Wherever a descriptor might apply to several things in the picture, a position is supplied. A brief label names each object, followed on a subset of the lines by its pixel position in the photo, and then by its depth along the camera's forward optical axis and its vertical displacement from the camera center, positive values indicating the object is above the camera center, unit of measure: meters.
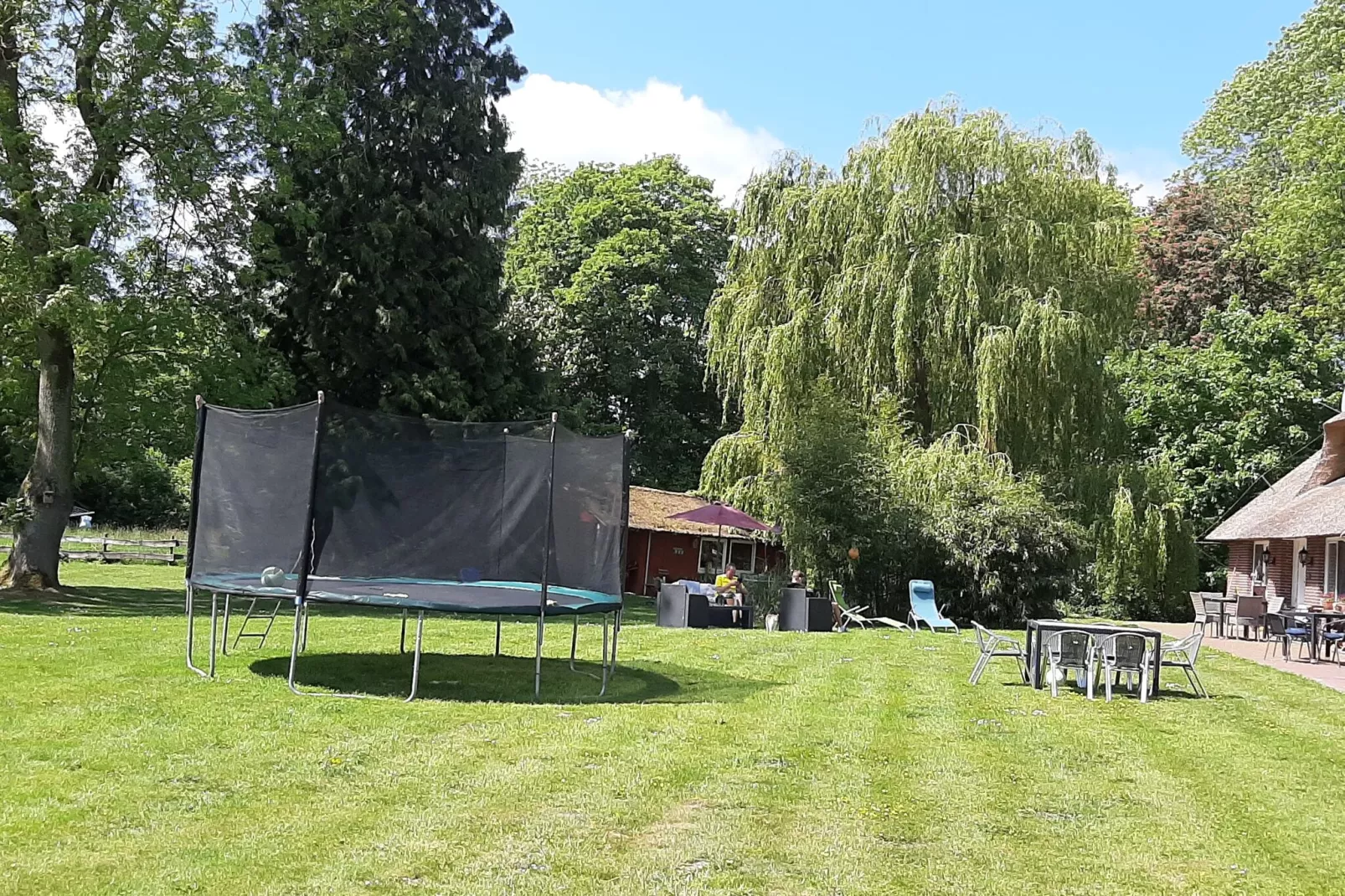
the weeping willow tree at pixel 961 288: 23.44 +5.73
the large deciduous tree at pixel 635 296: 39.81 +8.47
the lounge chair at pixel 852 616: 19.70 -0.89
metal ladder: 12.21 -1.27
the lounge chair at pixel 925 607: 19.61 -0.67
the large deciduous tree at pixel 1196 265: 35.12 +9.57
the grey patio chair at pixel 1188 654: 11.63 -0.70
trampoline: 9.55 +0.20
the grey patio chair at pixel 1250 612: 20.36 -0.42
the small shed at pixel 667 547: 33.12 +0.17
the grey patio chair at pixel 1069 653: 11.39 -0.74
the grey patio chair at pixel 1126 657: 11.09 -0.72
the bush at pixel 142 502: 45.06 +0.59
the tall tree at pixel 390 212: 22.83 +6.33
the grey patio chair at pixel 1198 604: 20.65 -0.33
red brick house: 21.84 +1.10
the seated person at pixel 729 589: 19.94 -0.57
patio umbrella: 20.59 +0.66
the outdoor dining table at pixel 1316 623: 16.16 -0.43
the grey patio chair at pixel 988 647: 11.90 -0.77
